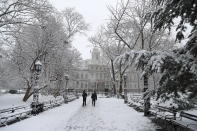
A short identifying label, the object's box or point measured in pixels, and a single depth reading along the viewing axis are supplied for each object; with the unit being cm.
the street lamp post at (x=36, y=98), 1050
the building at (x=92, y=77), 5491
